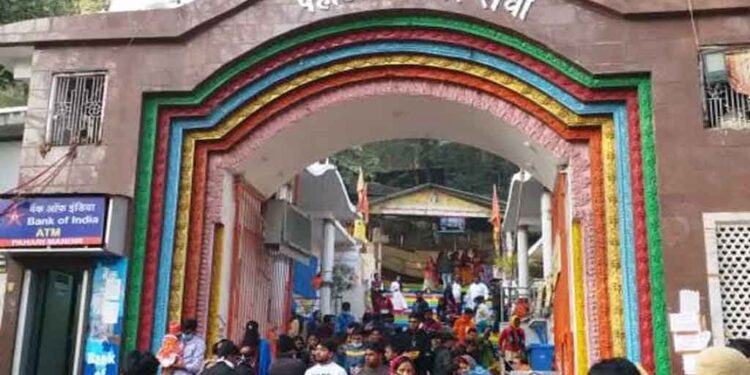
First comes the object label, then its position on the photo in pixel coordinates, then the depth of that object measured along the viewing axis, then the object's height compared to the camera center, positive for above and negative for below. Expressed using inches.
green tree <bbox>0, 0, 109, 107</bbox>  539.5 +214.1
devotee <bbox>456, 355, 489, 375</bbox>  312.2 -8.4
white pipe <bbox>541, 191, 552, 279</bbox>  454.3 +67.5
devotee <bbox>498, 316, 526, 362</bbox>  448.4 +1.8
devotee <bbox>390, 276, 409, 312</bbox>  793.1 +43.0
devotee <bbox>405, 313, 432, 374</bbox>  378.9 -1.7
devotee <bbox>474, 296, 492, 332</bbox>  571.8 +21.8
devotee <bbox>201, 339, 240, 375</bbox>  206.4 -5.2
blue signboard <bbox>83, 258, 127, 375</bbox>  330.6 +8.0
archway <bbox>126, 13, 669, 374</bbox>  316.5 +89.3
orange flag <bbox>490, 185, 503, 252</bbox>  796.6 +126.7
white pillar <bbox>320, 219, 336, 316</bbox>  618.2 +59.2
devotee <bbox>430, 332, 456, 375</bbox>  327.3 -5.0
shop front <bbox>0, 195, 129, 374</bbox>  328.8 +29.1
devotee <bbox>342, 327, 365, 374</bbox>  332.8 -3.6
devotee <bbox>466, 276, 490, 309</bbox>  696.4 +44.2
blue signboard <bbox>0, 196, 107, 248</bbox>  327.3 +45.8
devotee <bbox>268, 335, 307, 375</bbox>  226.4 -6.9
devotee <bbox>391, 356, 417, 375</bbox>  237.5 -6.4
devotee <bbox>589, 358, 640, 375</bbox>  103.5 -2.5
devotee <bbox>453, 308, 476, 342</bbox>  474.0 +11.4
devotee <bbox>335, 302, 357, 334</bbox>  557.0 +15.8
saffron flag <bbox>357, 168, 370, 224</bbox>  829.2 +144.8
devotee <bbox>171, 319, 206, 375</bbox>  296.0 -4.1
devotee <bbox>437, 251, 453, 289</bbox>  1012.5 +98.1
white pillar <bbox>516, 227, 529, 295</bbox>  591.2 +59.5
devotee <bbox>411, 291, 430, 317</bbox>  506.6 +24.8
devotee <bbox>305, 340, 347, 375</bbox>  249.8 -6.8
